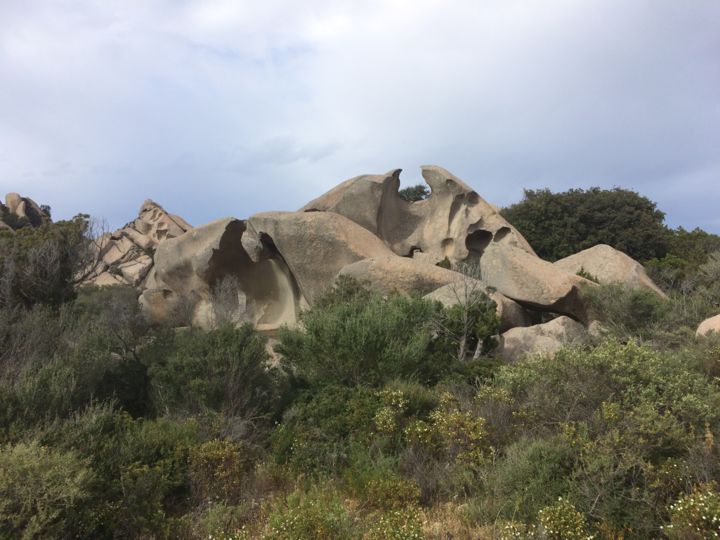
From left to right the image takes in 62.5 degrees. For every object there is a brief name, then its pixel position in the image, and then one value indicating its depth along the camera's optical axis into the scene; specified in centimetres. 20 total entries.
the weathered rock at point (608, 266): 1825
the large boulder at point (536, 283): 1535
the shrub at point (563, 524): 426
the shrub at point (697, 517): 394
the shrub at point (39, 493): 419
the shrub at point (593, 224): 2981
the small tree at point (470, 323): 1252
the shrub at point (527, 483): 488
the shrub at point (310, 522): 442
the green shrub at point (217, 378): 742
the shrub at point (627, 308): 1367
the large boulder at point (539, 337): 1310
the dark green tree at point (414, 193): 4509
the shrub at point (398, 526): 430
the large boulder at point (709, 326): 1054
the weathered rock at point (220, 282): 2341
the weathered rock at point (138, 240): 3809
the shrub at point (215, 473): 566
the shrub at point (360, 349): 862
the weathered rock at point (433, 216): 2330
